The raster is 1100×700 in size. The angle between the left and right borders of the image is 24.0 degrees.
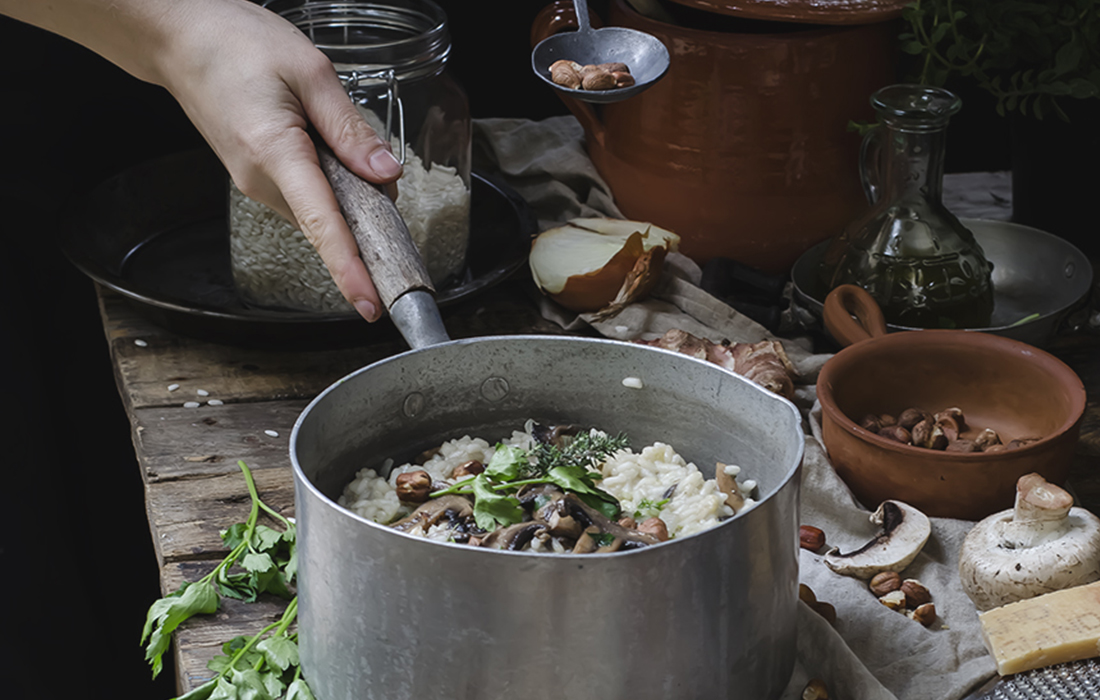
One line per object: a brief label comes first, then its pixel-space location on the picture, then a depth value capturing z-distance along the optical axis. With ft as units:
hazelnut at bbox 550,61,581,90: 4.86
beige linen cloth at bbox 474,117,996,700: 4.20
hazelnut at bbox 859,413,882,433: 4.60
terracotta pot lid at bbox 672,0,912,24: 5.02
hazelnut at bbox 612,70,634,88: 4.84
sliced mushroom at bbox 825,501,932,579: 4.40
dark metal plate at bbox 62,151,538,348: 4.93
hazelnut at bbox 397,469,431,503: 4.28
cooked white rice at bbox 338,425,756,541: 4.24
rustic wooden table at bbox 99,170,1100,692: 4.43
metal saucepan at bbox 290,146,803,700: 3.85
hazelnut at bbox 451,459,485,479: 4.31
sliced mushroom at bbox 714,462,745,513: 4.26
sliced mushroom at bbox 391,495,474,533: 4.18
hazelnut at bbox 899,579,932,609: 4.36
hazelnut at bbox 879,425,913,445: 4.56
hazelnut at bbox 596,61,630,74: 4.88
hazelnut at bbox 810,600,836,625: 4.28
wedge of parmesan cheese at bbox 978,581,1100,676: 4.09
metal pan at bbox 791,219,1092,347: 5.05
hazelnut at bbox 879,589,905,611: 4.34
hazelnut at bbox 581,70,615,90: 4.82
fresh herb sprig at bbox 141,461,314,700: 4.15
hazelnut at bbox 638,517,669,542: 4.13
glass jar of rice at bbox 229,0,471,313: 4.91
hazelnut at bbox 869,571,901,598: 4.37
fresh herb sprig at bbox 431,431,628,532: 4.11
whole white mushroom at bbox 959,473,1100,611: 4.23
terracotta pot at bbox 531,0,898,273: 5.13
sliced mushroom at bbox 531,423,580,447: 4.37
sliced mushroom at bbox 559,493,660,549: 4.06
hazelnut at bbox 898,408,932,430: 4.62
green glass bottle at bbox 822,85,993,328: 4.92
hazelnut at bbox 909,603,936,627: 4.32
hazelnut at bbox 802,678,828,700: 4.16
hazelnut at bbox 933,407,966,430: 4.63
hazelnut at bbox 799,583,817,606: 4.29
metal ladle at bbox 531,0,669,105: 4.92
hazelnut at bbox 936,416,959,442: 4.59
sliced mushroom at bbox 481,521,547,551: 4.04
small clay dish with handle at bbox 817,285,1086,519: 4.44
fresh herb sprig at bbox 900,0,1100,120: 4.91
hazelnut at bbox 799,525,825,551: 4.49
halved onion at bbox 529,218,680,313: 5.13
